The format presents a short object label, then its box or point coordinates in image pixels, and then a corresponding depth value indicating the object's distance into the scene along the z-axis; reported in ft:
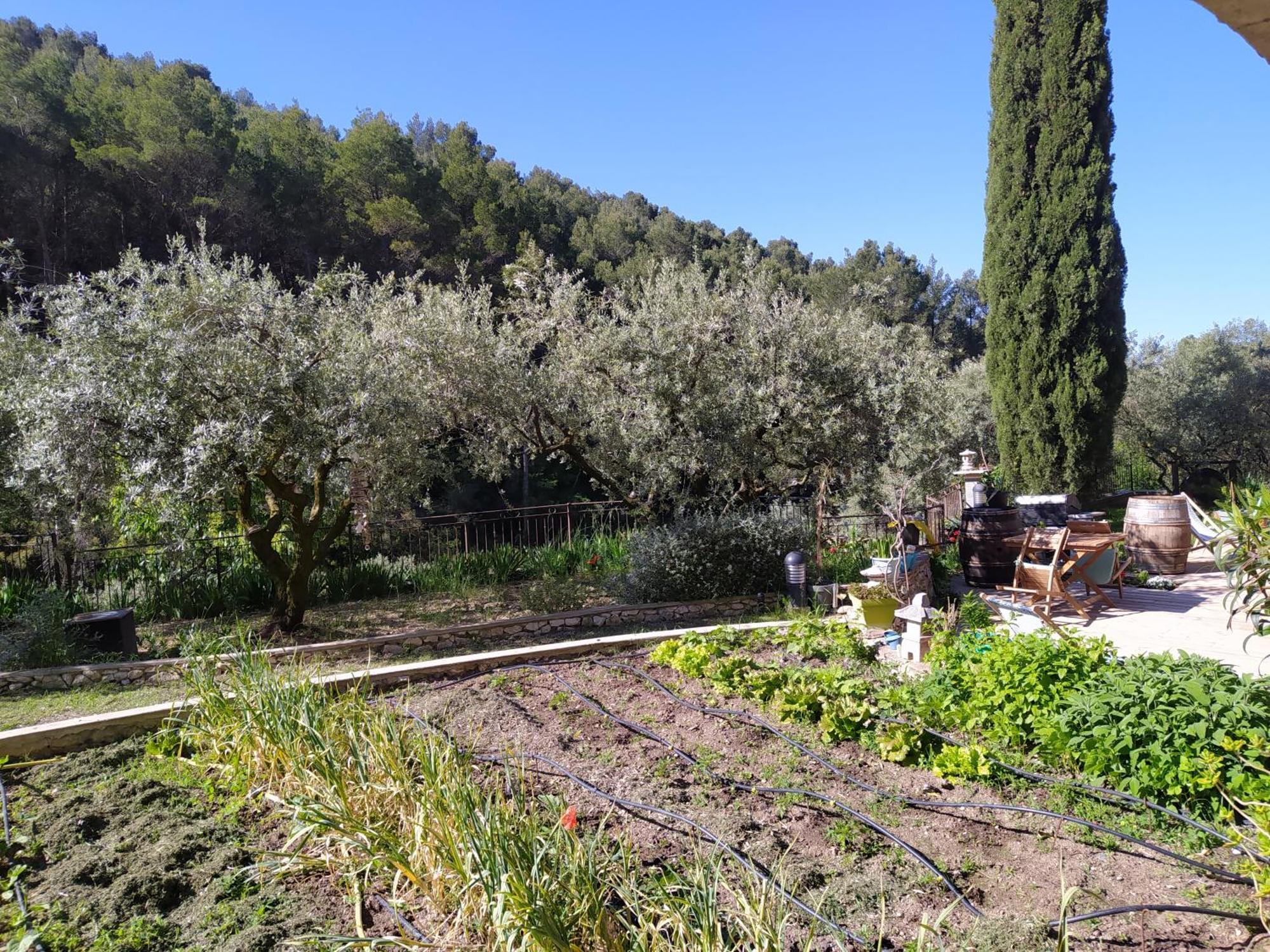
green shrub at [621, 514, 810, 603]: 25.81
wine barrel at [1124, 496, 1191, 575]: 27.71
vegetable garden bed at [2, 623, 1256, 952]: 7.26
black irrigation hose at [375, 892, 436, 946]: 7.35
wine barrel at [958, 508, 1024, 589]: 24.47
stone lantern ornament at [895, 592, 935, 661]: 17.08
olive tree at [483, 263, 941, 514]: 27.78
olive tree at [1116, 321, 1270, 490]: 55.88
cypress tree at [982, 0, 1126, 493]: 40.60
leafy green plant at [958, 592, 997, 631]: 19.49
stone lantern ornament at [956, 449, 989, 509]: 30.45
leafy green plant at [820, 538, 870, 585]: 27.40
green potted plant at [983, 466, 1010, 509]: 27.94
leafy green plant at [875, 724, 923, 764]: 11.49
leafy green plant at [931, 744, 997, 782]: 10.71
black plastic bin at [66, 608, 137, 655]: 21.83
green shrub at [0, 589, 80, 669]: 20.72
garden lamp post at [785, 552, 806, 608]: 23.66
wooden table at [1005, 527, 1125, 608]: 21.34
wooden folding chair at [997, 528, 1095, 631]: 20.17
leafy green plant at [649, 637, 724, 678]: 15.90
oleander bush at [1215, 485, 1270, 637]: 13.30
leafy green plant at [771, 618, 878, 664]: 16.97
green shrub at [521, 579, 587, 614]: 26.35
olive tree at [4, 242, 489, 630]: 19.10
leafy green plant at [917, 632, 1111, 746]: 11.51
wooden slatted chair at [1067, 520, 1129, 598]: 23.21
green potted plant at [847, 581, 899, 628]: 20.26
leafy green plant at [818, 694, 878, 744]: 12.39
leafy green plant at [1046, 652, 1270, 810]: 9.09
